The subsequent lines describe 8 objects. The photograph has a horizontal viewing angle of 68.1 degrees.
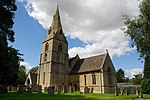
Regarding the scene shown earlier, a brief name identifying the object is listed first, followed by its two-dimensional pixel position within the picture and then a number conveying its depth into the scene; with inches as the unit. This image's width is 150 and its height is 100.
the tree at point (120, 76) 2590.2
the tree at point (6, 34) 483.8
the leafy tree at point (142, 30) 607.6
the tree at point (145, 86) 915.4
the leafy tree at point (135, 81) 2325.8
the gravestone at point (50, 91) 636.3
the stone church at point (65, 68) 970.7
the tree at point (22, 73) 1506.6
